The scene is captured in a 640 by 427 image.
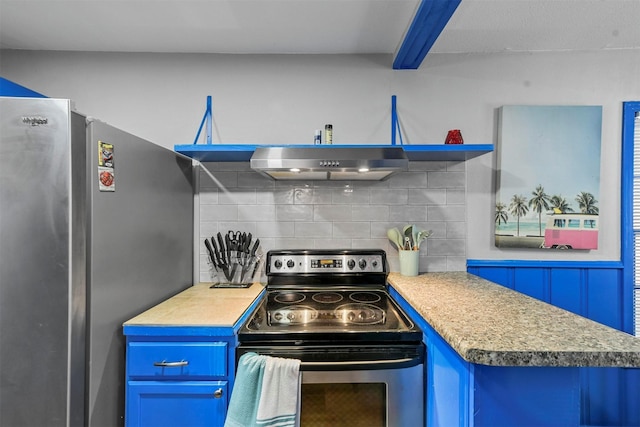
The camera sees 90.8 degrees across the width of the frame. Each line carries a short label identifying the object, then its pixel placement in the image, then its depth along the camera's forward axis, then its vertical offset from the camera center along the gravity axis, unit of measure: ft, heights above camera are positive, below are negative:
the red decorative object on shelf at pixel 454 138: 5.89 +1.40
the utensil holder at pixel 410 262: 6.31 -1.01
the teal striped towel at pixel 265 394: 3.89 -2.30
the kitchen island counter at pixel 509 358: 2.67 -1.26
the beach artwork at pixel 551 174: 6.53 +0.81
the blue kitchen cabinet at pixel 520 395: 2.86 -1.68
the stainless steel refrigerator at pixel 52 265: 3.60 -0.66
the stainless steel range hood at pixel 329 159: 5.07 +0.84
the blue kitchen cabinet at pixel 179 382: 4.27 -2.35
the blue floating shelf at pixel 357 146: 5.56 +1.12
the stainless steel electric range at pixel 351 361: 4.13 -1.98
